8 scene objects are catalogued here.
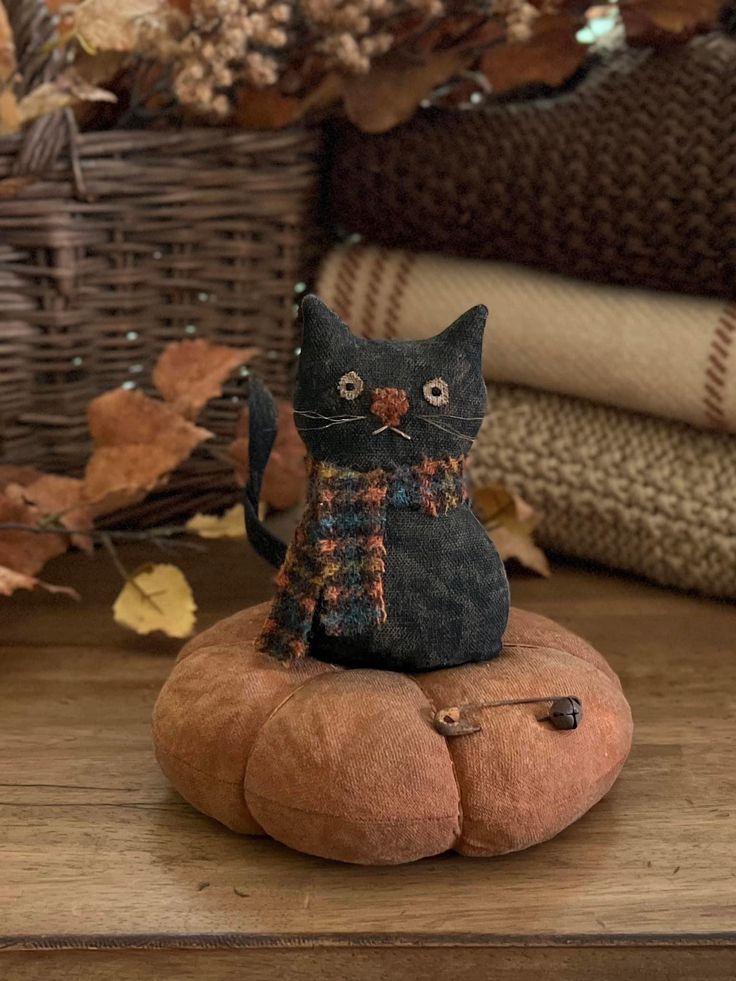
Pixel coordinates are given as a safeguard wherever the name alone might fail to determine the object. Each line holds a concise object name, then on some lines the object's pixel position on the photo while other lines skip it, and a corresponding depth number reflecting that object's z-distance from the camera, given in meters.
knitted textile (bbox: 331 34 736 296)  0.62
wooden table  0.38
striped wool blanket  0.66
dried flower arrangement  0.61
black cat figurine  0.45
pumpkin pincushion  0.40
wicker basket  0.65
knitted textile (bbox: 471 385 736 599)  0.67
